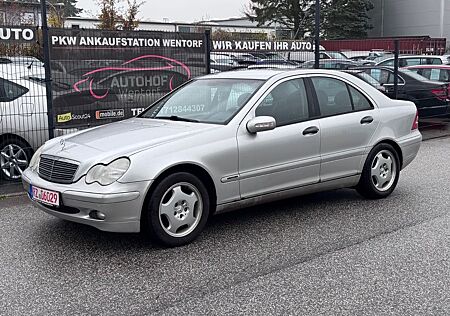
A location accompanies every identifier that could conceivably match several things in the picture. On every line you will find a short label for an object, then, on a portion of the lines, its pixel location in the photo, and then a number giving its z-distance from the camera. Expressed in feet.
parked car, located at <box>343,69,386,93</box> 42.19
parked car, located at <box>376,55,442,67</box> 54.08
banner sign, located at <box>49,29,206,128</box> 27.02
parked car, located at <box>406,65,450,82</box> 45.50
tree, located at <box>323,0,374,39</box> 145.18
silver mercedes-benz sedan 15.80
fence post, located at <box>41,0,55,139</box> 25.32
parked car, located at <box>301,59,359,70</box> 47.05
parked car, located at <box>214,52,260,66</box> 34.12
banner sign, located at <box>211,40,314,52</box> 32.89
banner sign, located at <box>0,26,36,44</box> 24.58
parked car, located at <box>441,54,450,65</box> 59.04
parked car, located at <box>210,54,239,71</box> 34.37
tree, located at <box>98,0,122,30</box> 86.87
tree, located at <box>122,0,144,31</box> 86.89
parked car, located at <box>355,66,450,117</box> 42.57
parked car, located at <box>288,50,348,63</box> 36.29
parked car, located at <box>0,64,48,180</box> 25.02
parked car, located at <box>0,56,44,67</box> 25.64
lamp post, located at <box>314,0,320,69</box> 35.50
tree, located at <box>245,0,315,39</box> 150.71
